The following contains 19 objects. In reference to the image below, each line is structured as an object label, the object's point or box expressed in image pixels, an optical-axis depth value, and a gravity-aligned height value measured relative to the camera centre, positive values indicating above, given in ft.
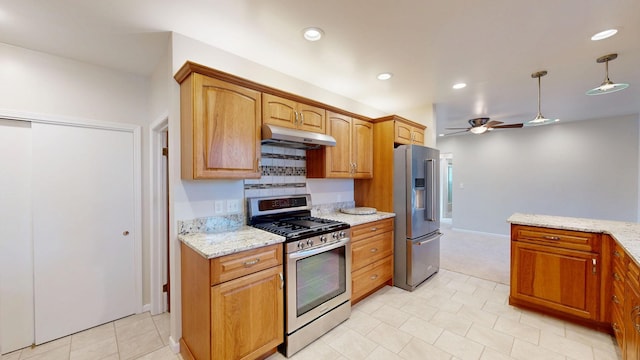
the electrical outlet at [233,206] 7.52 -0.81
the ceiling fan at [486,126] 12.83 +2.67
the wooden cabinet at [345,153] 9.24 +1.00
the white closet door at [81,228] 7.23 -1.46
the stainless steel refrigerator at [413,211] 10.11 -1.35
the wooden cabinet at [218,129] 6.05 +1.30
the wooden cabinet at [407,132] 10.70 +2.07
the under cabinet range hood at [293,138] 7.08 +1.24
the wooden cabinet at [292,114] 7.33 +2.04
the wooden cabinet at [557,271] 7.37 -2.94
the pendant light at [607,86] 6.93 +2.51
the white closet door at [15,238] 6.76 -1.57
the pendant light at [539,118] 9.09 +2.25
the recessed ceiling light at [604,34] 6.53 +3.77
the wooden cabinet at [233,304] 5.31 -2.85
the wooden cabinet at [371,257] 8.76 -2.95
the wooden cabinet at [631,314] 4.84 -2.83
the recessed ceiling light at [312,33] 6.56 +3.88
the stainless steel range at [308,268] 6.52 -2.55
